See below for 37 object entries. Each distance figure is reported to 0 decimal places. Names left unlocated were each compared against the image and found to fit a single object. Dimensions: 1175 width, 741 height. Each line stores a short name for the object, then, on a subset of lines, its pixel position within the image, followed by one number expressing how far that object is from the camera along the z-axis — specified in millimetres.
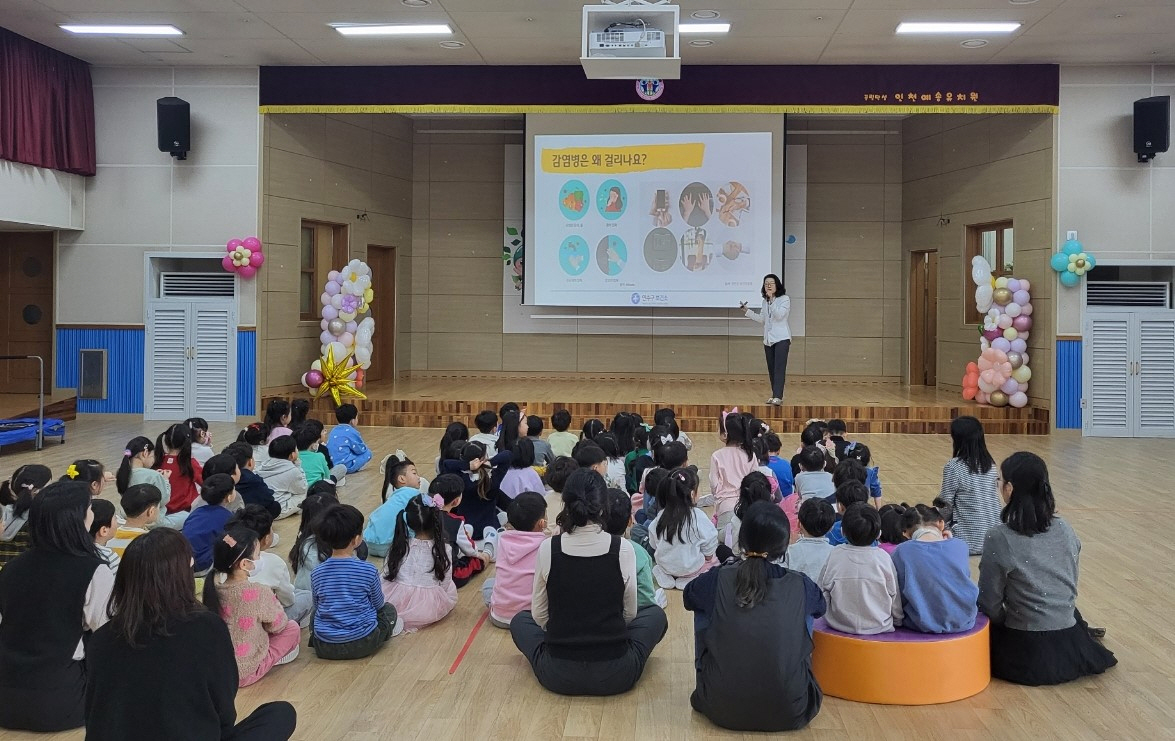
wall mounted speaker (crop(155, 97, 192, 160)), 10516
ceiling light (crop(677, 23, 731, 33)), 9234
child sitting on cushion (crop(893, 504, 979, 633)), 3385
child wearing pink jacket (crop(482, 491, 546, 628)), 3969
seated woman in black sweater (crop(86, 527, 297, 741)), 2154
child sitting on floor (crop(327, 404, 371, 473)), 7719
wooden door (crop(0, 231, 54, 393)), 11352
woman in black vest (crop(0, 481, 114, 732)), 2883
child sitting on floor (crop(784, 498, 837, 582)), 3613
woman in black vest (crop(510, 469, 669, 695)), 3301
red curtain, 9672
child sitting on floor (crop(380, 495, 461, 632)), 4094
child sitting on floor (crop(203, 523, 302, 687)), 3230
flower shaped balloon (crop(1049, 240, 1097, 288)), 10109
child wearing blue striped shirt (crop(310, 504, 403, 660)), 3639
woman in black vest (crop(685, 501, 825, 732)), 3008
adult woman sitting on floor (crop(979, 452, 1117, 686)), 3459
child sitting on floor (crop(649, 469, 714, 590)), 4359
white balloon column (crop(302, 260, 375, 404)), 10750
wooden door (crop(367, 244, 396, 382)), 13312
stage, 10344
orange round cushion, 3367
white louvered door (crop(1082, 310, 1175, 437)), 10383
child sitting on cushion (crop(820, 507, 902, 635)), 3355
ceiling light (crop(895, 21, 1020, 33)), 9164
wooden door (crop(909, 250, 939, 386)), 13117
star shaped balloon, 10719
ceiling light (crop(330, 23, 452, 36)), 9414
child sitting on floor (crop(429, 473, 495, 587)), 4492
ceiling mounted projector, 6984
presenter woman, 10352
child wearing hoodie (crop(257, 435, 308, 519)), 5875
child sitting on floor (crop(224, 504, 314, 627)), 3666
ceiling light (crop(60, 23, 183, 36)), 9539
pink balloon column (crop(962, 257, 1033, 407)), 10531
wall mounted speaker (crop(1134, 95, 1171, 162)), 9945
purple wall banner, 10438
